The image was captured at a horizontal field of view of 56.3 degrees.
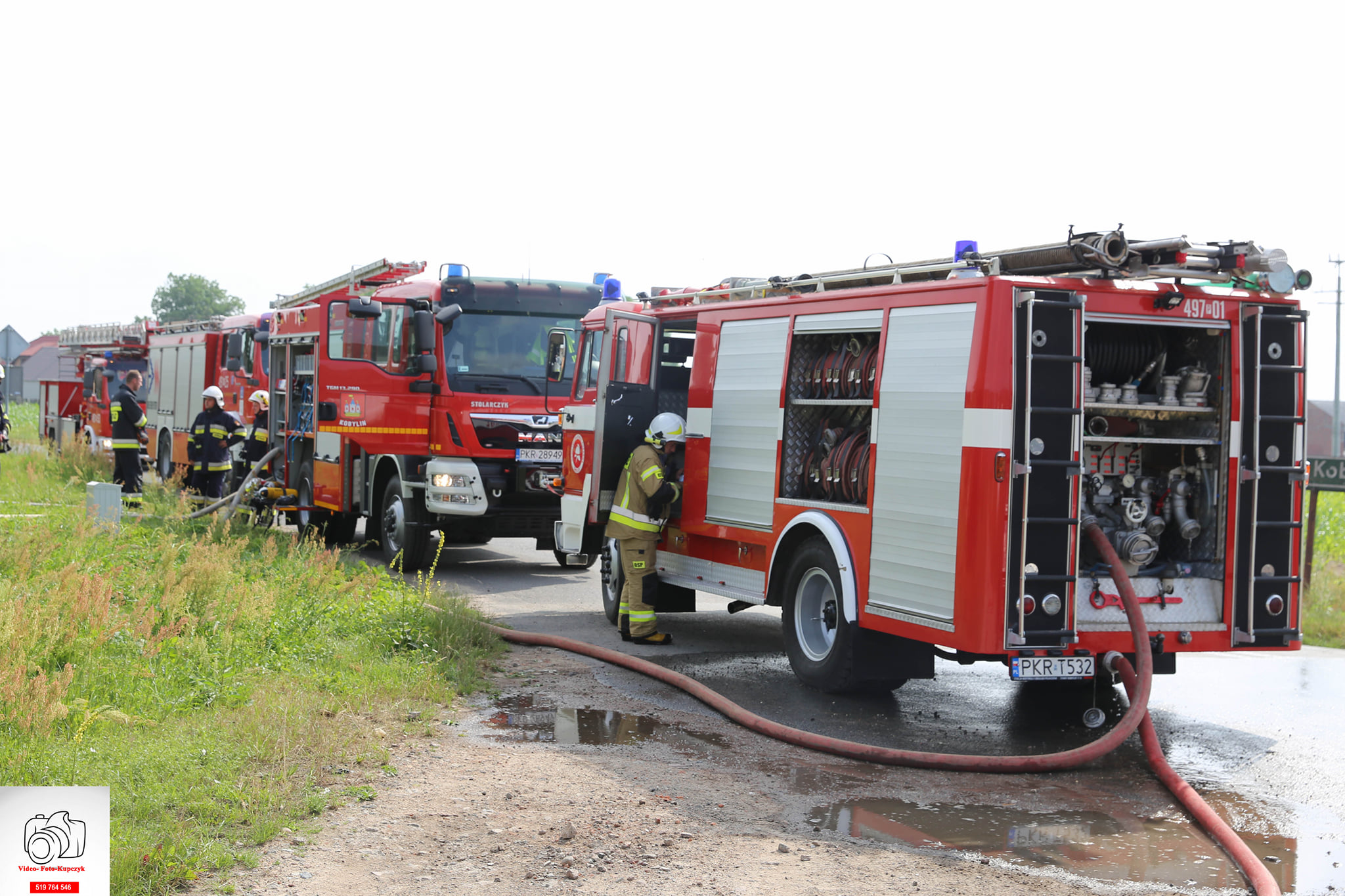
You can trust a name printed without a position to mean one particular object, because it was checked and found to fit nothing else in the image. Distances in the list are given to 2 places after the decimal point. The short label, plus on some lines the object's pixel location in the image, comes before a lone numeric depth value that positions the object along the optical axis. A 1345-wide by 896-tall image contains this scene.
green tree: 142.50
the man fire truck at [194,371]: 19.09
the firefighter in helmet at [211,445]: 15.82
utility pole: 48.11
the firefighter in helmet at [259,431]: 16.48
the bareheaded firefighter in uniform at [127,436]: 15.98
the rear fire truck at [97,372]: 26.86
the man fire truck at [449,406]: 12.68
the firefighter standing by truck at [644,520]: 9.40
